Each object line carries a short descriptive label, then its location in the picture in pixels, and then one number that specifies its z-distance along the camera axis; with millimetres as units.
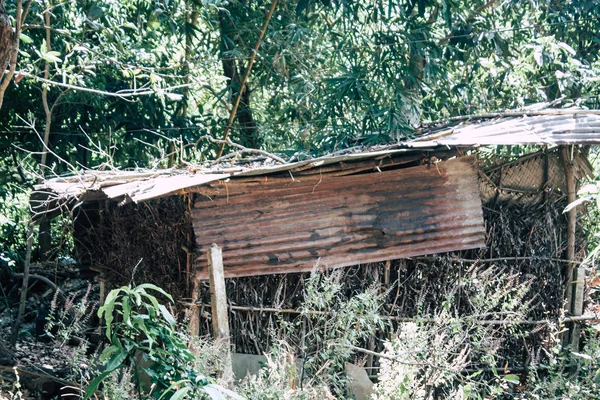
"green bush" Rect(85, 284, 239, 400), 6066
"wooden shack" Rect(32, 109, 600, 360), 11828
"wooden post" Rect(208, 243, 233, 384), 10781
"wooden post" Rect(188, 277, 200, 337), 11867
